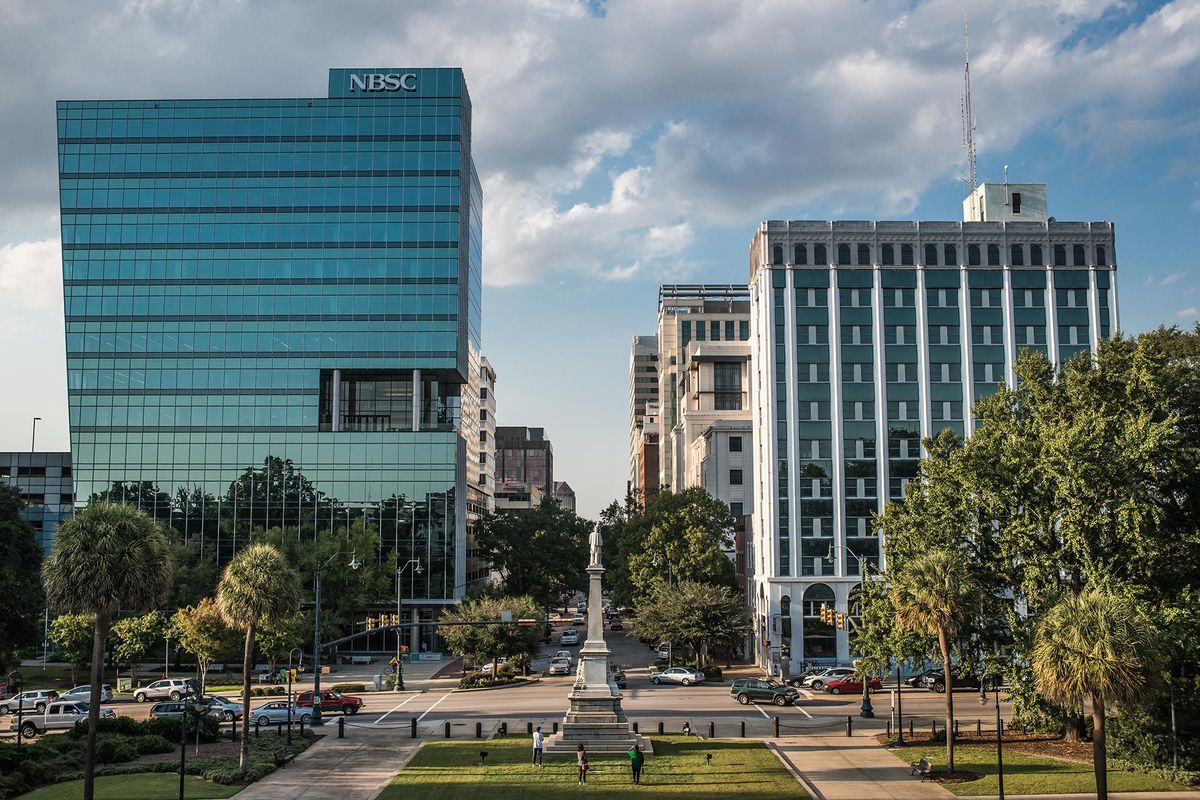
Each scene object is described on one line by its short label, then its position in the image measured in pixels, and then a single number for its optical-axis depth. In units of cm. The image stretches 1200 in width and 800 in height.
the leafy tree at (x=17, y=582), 5828
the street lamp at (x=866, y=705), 5536
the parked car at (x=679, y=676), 7288
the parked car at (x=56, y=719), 5341
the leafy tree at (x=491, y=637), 7344
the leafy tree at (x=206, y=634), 6347
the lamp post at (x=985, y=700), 3280
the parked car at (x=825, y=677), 6762
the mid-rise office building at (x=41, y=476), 11519
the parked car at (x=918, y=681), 6825
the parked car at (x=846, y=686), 6625
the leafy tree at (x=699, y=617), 7656
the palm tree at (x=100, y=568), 3625
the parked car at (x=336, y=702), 5922
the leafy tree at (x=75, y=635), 7056
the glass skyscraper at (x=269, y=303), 9544
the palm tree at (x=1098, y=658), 2867
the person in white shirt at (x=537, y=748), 4291
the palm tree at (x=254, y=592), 4247
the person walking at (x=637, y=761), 3828
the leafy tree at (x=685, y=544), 8469
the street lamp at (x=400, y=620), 7181
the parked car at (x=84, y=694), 6272
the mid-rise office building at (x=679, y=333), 14475
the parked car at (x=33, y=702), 5811
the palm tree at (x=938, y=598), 4097
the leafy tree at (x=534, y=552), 11500
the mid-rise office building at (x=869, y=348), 7906
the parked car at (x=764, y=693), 6131
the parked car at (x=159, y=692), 6644
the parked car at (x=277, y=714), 5525
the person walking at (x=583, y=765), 3894
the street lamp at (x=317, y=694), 5488
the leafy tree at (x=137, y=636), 7200
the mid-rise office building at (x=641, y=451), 17712
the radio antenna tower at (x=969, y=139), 9062
